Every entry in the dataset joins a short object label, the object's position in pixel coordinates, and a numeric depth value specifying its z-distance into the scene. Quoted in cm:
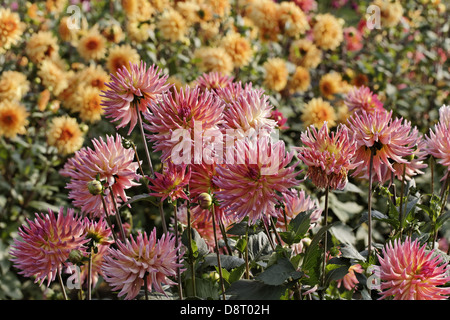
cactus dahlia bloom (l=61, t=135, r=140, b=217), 126
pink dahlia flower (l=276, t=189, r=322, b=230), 146
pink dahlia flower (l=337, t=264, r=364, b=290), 163
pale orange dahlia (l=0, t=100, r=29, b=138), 279
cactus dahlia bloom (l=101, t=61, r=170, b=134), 129
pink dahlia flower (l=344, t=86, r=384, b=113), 194
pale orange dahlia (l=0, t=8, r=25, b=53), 296
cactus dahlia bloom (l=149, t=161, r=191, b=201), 118
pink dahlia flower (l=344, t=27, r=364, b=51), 391
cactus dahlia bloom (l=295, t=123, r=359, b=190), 116
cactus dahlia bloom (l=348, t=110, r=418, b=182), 119
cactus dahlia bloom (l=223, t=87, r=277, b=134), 122
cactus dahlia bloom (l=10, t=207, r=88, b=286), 127
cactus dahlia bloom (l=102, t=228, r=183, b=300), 116
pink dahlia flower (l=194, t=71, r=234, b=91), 163
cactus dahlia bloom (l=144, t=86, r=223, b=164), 117
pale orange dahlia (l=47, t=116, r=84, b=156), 267
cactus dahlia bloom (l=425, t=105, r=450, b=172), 125
